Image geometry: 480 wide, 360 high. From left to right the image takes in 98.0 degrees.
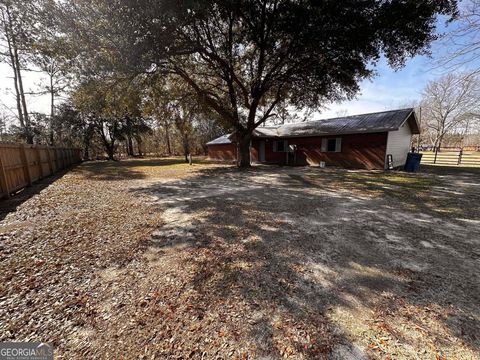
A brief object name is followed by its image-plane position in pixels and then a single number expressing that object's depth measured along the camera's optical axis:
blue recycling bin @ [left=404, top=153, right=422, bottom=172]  12.68
